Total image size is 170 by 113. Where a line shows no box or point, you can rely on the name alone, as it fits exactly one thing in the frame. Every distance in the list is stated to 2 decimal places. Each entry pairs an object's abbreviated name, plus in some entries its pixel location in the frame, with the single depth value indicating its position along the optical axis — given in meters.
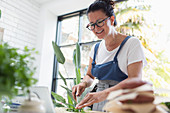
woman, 1.26
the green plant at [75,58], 2.57
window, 3.70
